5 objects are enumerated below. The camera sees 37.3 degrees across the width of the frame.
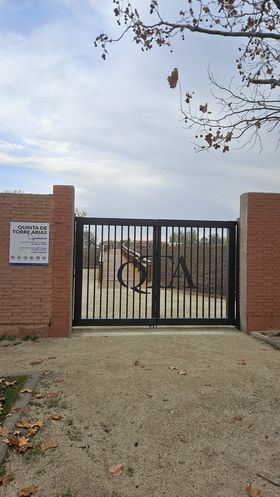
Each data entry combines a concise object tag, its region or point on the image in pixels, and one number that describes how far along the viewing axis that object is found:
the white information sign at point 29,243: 7.65
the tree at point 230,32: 5.25
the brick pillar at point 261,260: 8.34
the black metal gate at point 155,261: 8.33
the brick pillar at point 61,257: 7.75
